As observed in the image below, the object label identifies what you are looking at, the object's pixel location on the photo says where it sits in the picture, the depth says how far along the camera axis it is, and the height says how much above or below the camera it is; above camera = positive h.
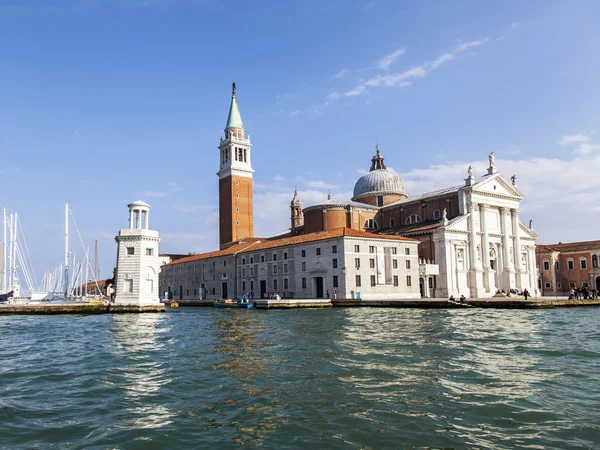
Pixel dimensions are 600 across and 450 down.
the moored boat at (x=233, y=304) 37.41 -1.45
